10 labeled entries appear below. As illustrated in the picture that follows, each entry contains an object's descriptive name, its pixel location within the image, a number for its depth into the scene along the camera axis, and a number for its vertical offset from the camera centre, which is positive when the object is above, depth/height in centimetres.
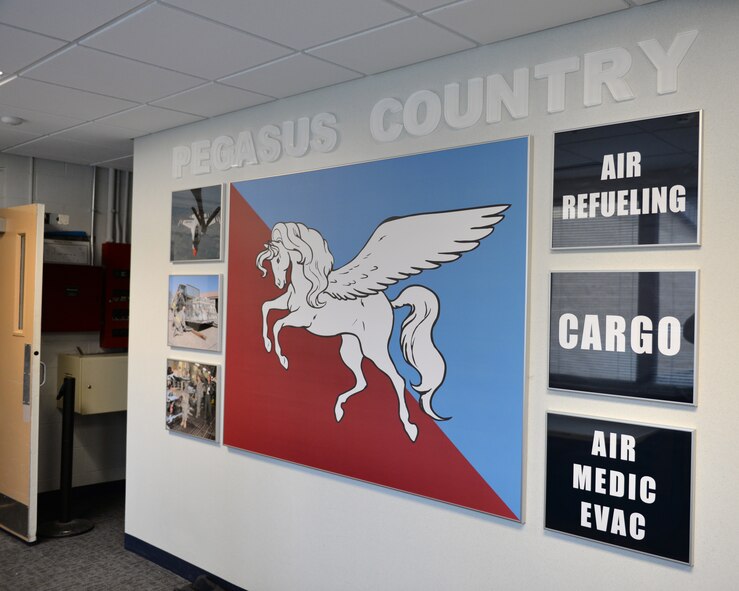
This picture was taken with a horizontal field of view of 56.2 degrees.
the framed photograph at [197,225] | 352 +38
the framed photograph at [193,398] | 353 -53
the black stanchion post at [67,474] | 437 -116
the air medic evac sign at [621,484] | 203 -55
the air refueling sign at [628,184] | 202 +38
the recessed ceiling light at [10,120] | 367 +93
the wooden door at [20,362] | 407 -41
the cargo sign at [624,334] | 203 -8
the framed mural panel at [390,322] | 243 -8
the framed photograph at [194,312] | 351 -8
